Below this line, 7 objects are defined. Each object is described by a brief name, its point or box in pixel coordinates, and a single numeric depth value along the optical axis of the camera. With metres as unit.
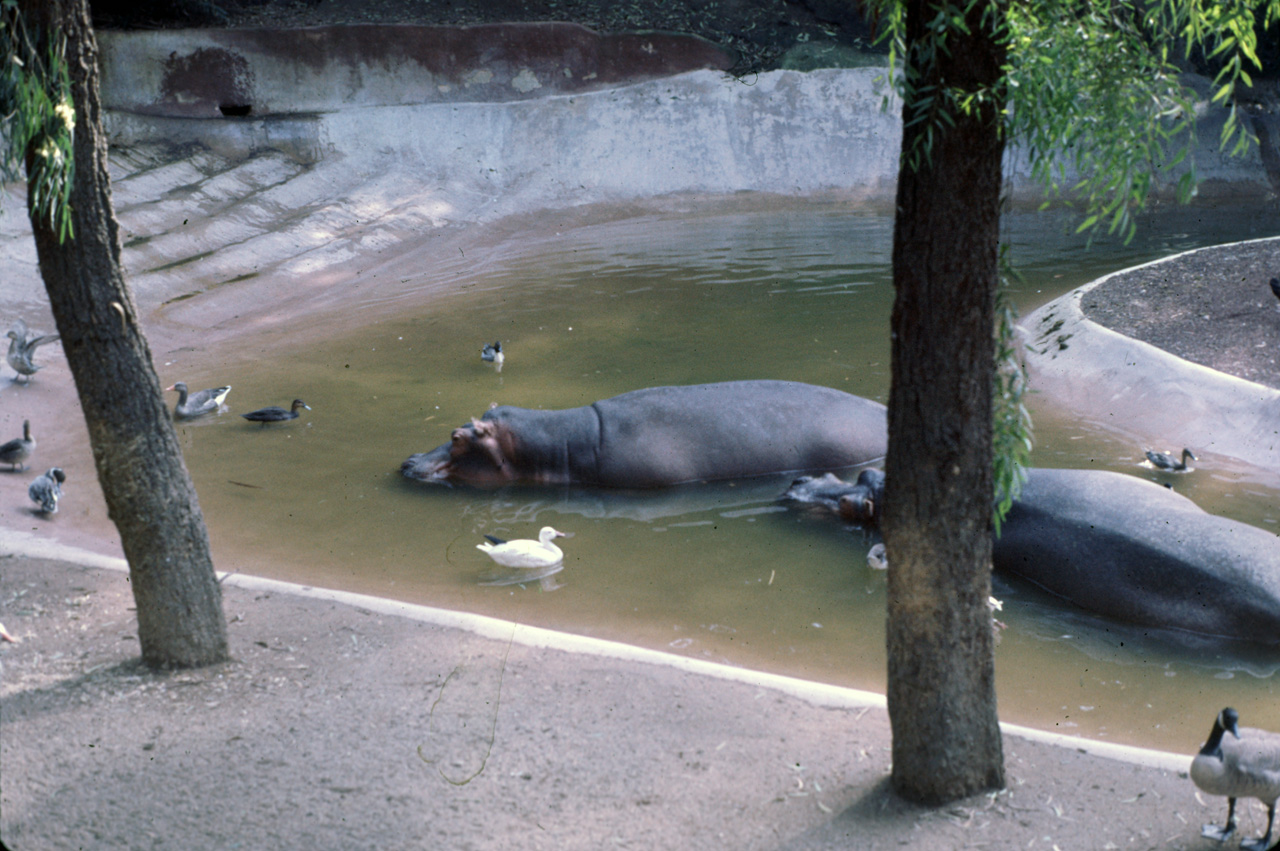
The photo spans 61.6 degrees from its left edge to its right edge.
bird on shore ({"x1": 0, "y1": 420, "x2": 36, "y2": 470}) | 8.20
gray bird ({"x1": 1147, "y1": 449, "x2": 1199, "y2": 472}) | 7.93
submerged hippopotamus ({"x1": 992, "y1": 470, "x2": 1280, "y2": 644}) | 5.86
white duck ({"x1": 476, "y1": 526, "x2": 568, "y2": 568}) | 6.72
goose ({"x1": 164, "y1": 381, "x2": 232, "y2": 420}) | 9.73
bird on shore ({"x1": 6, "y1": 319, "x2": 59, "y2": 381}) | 9.70
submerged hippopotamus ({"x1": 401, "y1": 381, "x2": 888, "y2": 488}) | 8.27
